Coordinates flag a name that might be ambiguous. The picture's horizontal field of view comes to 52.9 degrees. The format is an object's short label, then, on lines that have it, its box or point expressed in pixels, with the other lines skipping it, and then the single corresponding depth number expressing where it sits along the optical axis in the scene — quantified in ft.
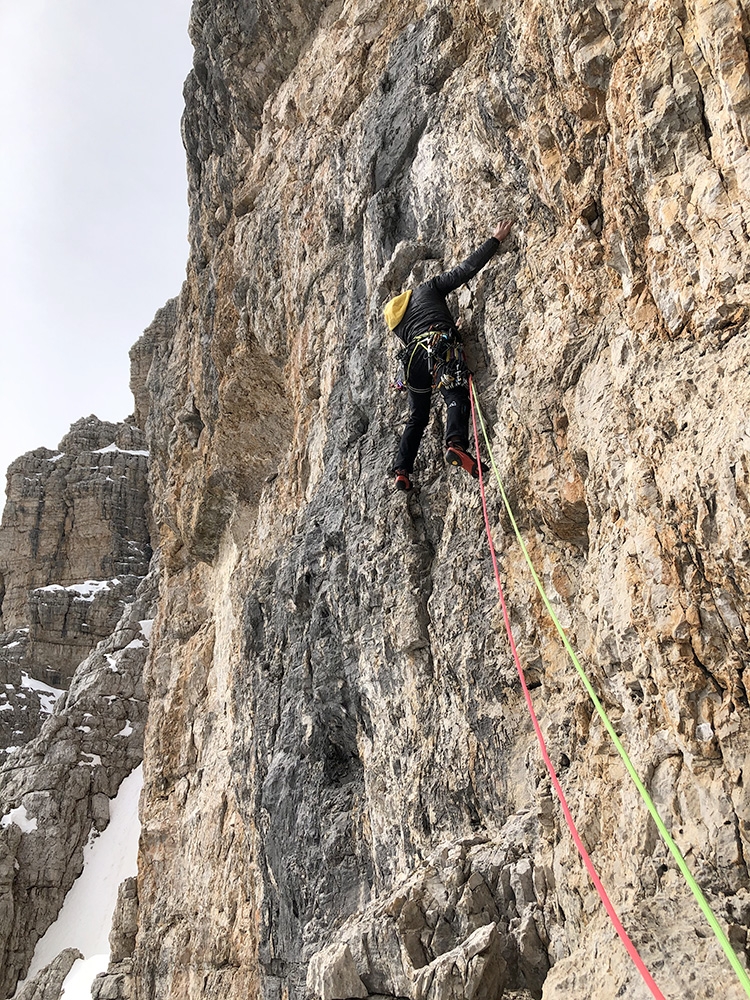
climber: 18.92
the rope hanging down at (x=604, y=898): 8.29
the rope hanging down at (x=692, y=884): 7.32
